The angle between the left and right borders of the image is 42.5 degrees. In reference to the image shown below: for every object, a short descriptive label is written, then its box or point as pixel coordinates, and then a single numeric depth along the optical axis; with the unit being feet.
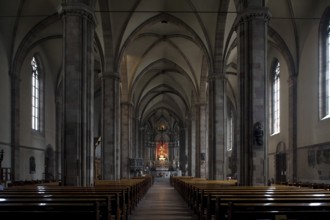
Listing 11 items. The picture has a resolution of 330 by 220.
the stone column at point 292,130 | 85.61
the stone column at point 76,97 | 51.29
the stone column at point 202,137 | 125.90
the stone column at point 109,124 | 90.74
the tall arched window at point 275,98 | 100.37
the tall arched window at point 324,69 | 74.02
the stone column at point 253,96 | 53.47
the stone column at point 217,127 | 88.17
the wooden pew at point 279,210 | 21.61
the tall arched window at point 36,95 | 101.38
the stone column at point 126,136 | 127.85
